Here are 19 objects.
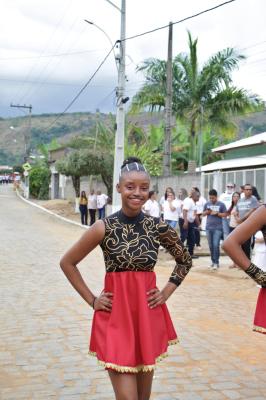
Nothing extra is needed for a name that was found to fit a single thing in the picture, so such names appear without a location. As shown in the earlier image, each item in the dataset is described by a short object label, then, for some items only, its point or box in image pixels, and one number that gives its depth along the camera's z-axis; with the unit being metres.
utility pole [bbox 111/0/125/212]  20.95
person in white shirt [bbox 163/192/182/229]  15.34
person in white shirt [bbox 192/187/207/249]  15.46
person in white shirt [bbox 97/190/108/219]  24.55
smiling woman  3.48
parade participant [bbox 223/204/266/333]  3.73
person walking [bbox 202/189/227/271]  12.75
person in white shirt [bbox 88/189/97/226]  24.84
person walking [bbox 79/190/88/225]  26.16
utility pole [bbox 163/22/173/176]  23.69
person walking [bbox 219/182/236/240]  16.25
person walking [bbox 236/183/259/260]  11.52
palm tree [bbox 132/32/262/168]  26.69
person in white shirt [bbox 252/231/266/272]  8.03
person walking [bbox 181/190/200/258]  14.89
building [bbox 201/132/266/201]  17.27
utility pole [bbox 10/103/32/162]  67.36
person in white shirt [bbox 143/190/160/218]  15.15
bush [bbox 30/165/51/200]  51.94
